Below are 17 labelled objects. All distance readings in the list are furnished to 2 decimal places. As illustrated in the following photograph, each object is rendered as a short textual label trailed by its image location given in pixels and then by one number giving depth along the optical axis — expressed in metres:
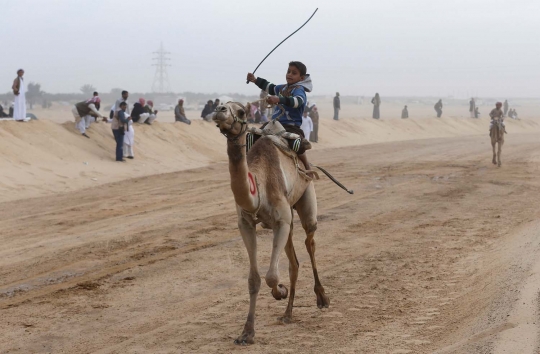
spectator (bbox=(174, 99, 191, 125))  32.12
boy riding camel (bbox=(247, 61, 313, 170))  8.41
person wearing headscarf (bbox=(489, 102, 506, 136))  25.47
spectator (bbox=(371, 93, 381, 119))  52.93
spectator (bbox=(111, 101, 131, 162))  23.50
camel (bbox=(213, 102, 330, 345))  6.63
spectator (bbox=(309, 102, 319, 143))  36.31
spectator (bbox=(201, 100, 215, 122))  34.97
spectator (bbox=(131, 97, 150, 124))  28.50
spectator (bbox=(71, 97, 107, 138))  24.86
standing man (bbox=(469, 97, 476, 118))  63.46
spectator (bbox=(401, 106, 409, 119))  57.29
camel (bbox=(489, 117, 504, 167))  25.28
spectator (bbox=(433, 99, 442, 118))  59.73
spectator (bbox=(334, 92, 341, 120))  46.32
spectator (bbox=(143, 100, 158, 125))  28.84
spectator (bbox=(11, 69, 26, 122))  24.08
